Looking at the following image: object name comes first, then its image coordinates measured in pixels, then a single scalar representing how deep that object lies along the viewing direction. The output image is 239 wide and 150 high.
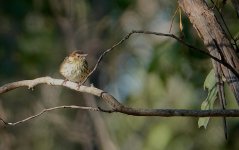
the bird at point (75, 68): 12.07
